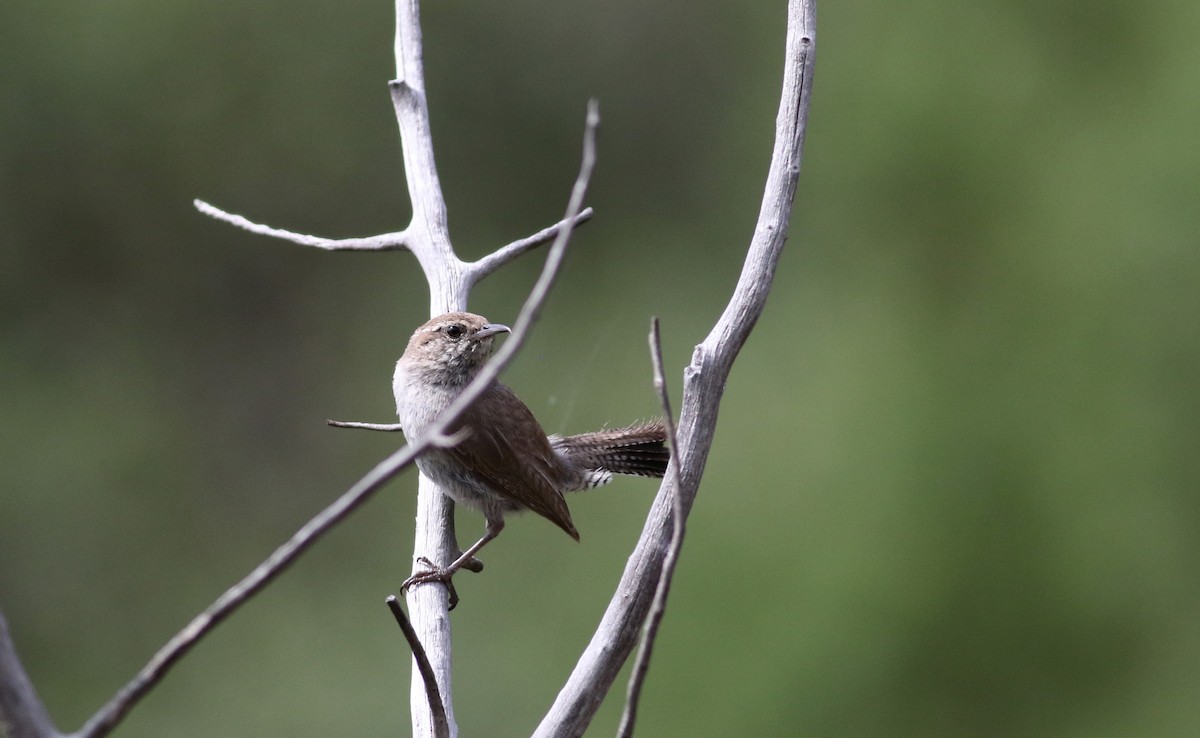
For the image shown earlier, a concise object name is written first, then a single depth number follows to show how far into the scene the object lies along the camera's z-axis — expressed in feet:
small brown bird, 23.80
